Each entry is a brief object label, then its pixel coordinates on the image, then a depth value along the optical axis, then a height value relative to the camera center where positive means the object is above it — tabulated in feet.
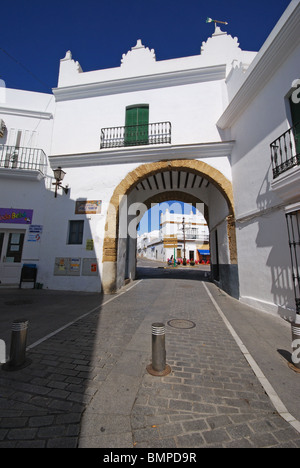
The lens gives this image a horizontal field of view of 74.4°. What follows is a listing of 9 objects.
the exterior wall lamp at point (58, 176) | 28.86 +12.56
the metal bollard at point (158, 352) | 9.43 -4.21
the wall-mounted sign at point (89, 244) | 28.17 +2.62
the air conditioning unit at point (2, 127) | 32.20 +21.73
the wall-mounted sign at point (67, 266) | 28.25 -0.56
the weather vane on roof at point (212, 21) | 31.03 +38.43
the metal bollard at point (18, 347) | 9.43 -4.11
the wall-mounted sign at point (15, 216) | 30.69 +7.01
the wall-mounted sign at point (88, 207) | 29.17 +8.22
